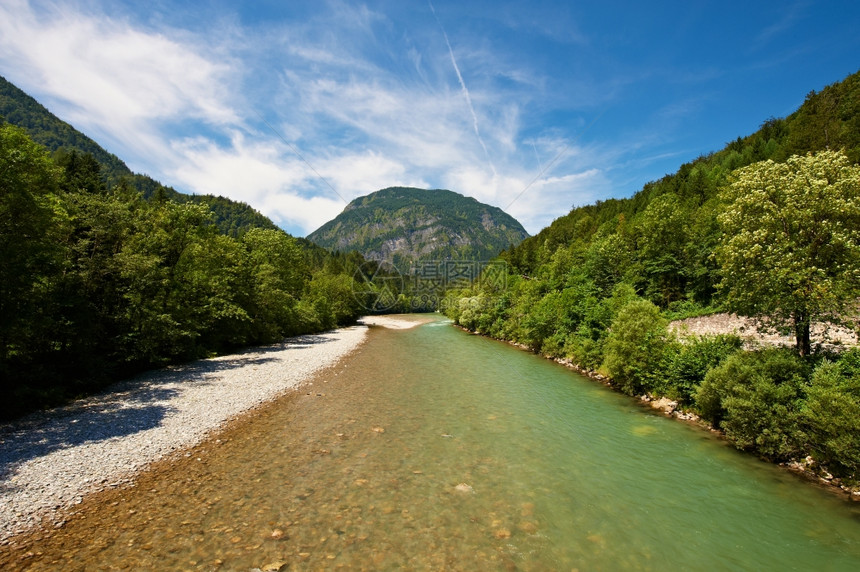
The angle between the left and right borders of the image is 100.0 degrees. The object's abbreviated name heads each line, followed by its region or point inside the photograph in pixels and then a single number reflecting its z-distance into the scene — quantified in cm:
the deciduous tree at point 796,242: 1345
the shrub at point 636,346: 2195
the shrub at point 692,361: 1764
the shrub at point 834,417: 1092
